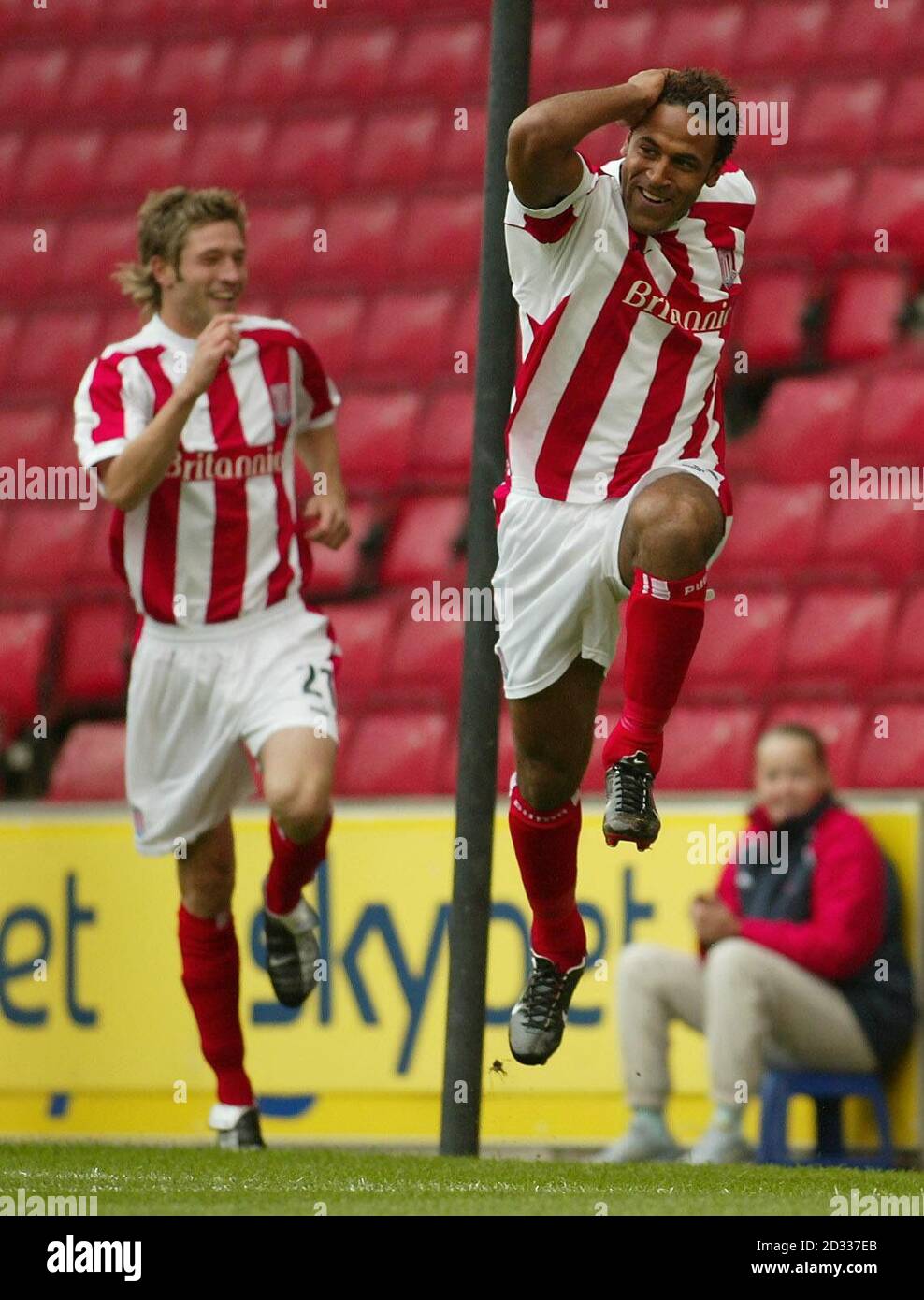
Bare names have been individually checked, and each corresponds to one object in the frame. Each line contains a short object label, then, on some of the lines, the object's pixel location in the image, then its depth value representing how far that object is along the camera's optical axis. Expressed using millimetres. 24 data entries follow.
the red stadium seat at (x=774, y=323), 17469
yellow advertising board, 12070
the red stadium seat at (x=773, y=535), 16203
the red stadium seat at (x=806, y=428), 16641
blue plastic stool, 11453
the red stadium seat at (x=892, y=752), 14445
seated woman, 11297
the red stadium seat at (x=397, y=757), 15852
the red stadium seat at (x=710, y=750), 14922
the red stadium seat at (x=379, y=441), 18109
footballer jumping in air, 8367
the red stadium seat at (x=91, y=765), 16531
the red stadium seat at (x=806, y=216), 17828
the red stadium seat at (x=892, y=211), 17375
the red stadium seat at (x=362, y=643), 16844
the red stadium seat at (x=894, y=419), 16281
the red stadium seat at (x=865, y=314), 17109
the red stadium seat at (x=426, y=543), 17312
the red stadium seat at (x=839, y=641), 15406
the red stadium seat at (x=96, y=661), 17672
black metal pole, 10117
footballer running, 10734
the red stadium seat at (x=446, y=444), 17891
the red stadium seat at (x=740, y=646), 15703
